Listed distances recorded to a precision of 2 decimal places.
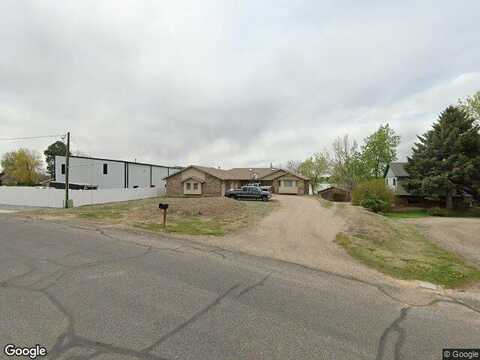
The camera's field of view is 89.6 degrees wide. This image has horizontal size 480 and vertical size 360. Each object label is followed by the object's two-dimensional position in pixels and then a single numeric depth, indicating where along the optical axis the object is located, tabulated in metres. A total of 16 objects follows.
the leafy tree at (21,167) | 49.94
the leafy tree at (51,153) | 61.00
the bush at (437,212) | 24.61
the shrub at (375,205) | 24.19
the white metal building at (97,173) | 37.91
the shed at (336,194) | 38.88
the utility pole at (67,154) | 21.47
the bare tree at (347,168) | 42.16
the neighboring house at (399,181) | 30.77
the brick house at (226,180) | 36.53
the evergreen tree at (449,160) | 24.02
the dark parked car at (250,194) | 28.48
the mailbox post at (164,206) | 11.61
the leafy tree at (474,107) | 29.38
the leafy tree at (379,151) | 42.88
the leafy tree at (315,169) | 55.62
